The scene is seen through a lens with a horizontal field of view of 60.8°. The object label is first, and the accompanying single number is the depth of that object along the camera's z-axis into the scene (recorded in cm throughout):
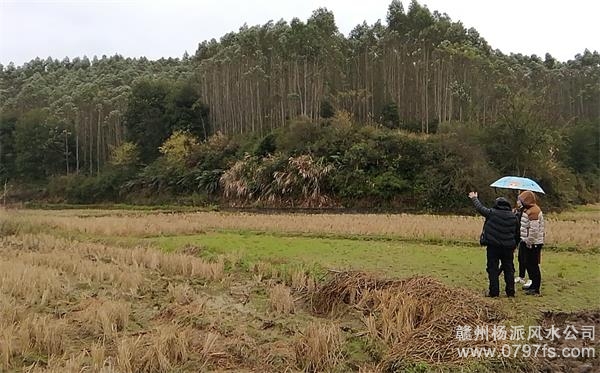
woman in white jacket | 775
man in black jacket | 742
